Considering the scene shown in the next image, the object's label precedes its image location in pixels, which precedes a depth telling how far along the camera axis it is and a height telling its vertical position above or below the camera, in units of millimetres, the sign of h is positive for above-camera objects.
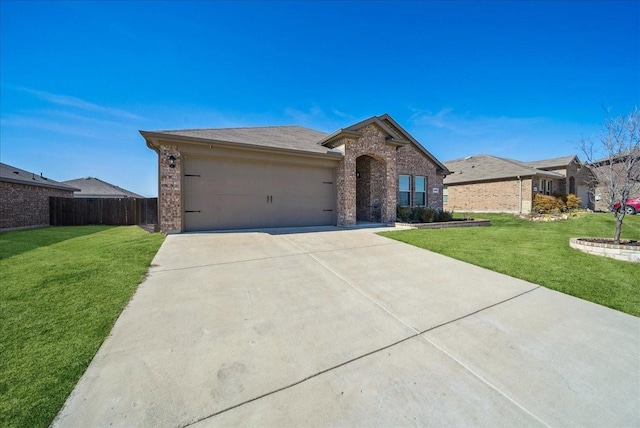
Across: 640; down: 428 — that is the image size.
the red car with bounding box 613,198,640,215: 18494 +436
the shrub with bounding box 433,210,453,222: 12366 -342
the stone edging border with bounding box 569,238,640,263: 5512 -939
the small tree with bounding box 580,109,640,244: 6137 +1084
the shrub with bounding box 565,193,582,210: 20156 +618
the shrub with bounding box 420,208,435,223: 11961 -329
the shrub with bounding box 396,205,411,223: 12398 -199
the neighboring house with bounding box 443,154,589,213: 19141 +2245
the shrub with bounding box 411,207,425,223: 12328 -291
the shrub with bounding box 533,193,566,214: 17953 +405
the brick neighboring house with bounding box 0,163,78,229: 12234 +518
